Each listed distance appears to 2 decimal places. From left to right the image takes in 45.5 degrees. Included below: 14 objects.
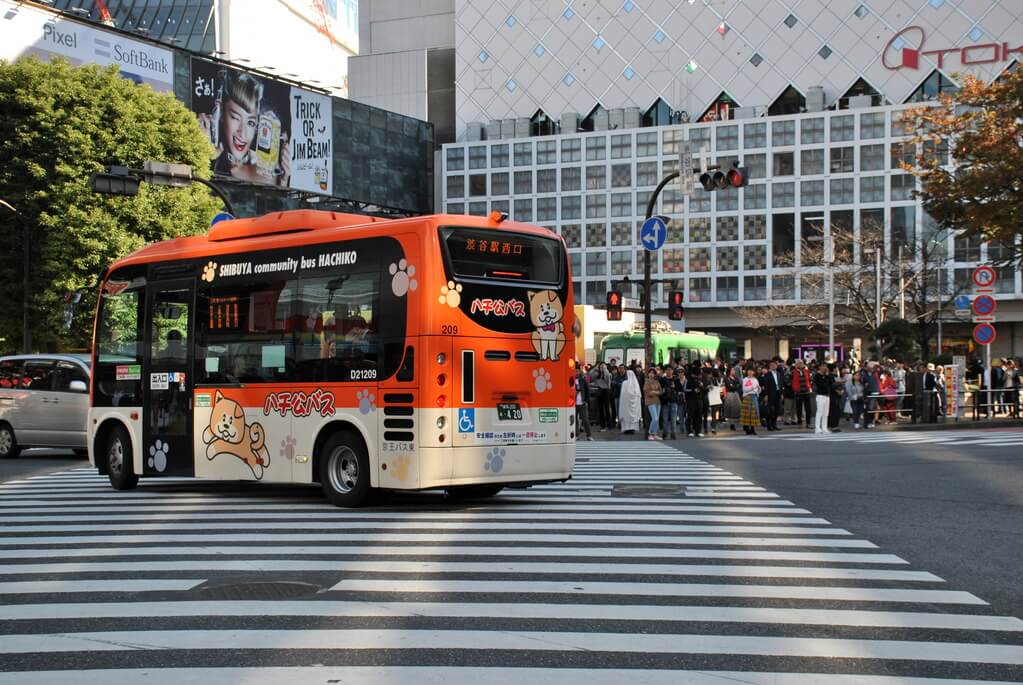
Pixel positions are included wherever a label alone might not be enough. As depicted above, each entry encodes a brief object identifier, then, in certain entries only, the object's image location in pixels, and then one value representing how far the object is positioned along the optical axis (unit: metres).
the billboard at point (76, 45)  58.00
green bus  44.12
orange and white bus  12.83
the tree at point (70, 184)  38.28
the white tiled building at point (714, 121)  80.75
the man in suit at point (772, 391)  30.66
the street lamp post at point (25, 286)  38.16
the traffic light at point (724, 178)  23.94
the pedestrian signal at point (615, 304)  27.18
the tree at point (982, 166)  30.28
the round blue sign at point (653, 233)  26.09
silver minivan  22.34
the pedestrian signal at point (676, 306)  28.08
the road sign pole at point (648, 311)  27.86
